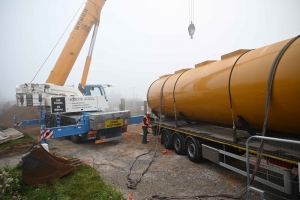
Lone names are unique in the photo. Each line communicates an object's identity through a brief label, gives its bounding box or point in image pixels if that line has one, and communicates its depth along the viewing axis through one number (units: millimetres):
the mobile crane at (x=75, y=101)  8445
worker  9453
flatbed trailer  3645
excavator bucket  4911
